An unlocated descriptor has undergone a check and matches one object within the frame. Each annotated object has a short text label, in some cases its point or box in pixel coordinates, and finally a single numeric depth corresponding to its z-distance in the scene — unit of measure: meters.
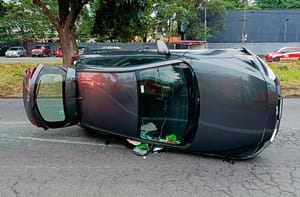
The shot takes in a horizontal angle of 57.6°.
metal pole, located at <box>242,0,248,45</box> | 36.19
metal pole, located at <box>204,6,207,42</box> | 35.92
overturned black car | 3.39
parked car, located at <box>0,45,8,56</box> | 35.82
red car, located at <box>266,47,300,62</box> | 23.03
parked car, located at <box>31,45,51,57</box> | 33.47
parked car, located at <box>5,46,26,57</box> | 31.97
